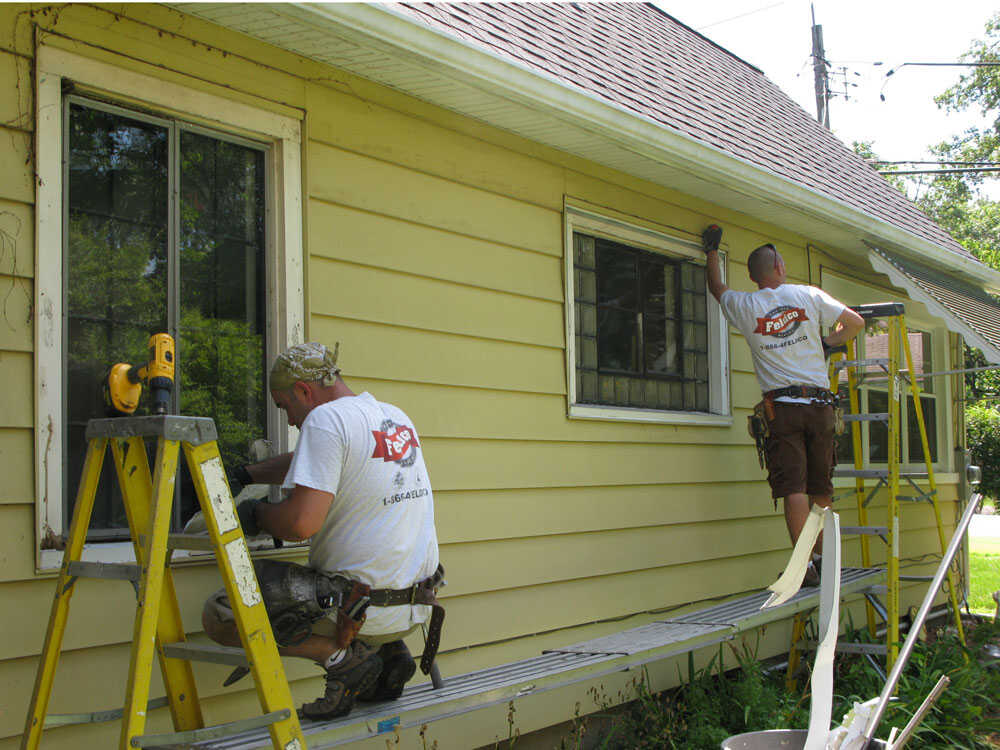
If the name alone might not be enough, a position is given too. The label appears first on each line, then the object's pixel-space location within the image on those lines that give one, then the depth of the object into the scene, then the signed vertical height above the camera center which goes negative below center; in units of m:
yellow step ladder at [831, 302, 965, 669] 5.18 -0.29
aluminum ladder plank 2.87 -1.01
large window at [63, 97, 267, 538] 3.04 +0.57
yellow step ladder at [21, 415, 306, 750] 2.32 -0.39
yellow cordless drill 2.54 +0.13
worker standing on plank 5.16 +0.16
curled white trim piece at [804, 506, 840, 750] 2.17 -0.57
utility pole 23.91 +8.98
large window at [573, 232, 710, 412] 5.14 +0.54
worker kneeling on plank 2.82 -0.36
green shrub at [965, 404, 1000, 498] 19.64 -0.80
